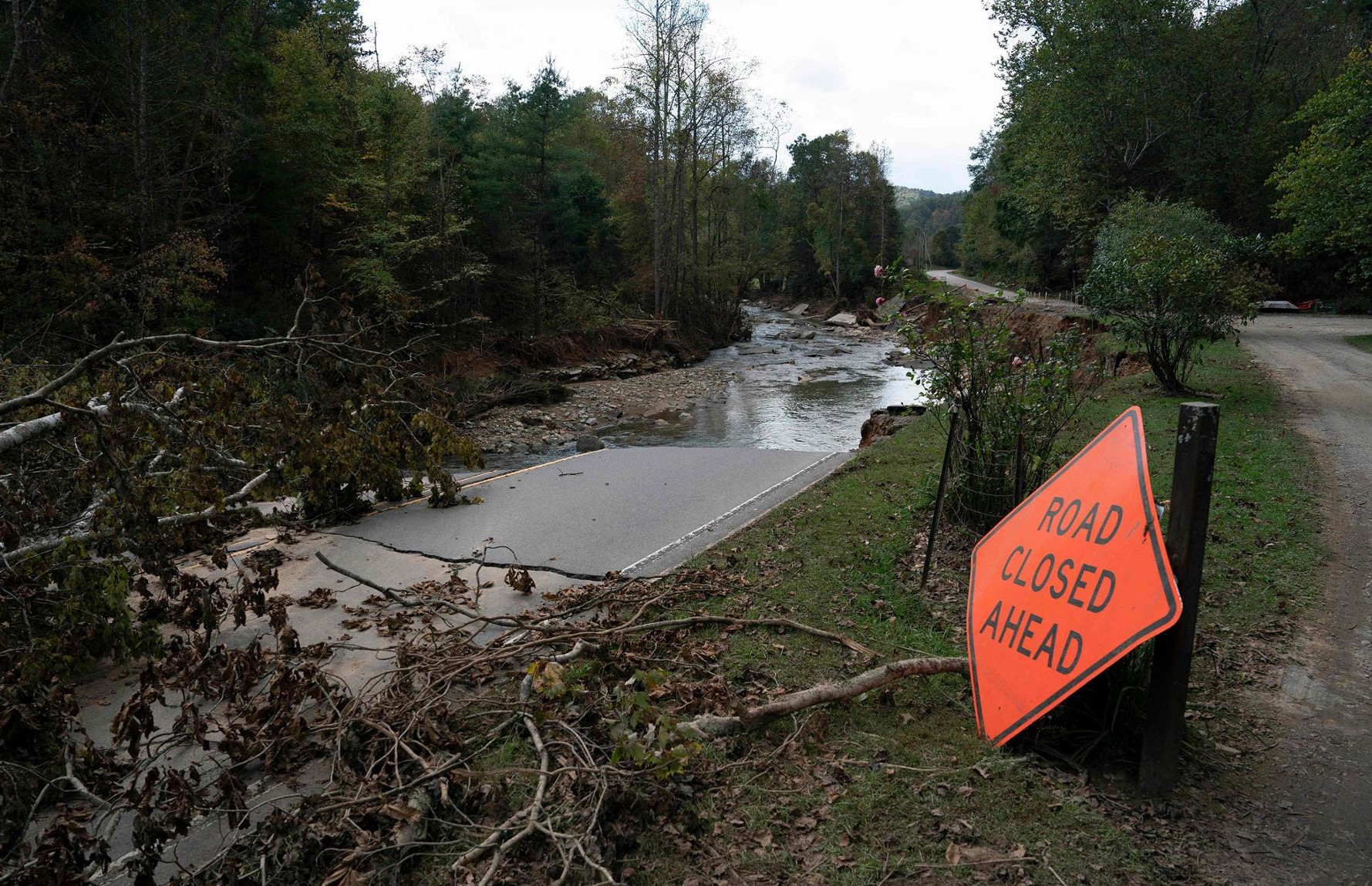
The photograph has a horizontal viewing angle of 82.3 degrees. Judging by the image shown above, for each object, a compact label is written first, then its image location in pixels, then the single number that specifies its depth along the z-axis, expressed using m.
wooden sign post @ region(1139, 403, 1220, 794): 3.09
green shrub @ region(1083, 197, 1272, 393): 13.48
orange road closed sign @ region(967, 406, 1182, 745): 3.18
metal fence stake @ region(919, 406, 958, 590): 5.89
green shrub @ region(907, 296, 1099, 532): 6.64
